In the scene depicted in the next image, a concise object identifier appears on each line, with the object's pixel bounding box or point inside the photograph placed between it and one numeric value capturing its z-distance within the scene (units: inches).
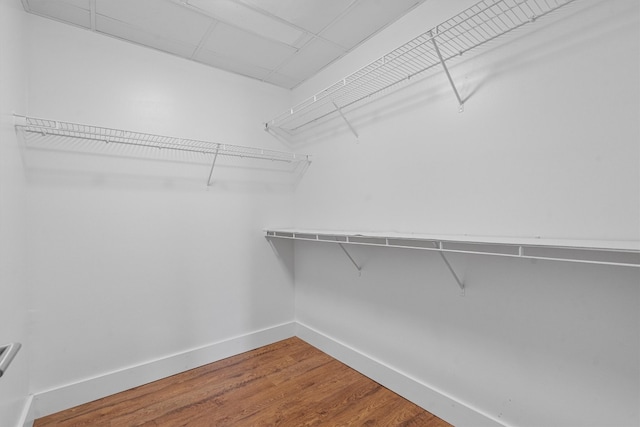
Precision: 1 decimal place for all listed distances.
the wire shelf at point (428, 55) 48.8
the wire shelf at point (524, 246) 35.9
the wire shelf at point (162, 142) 59.4
